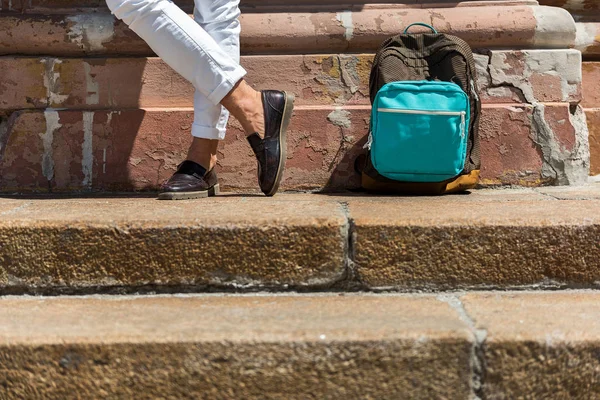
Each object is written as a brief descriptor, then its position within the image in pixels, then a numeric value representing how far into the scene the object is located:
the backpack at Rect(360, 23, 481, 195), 3.73
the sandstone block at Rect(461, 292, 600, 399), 2.90
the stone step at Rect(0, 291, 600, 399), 2.90
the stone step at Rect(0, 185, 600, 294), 3.18
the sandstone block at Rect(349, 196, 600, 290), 3.19
